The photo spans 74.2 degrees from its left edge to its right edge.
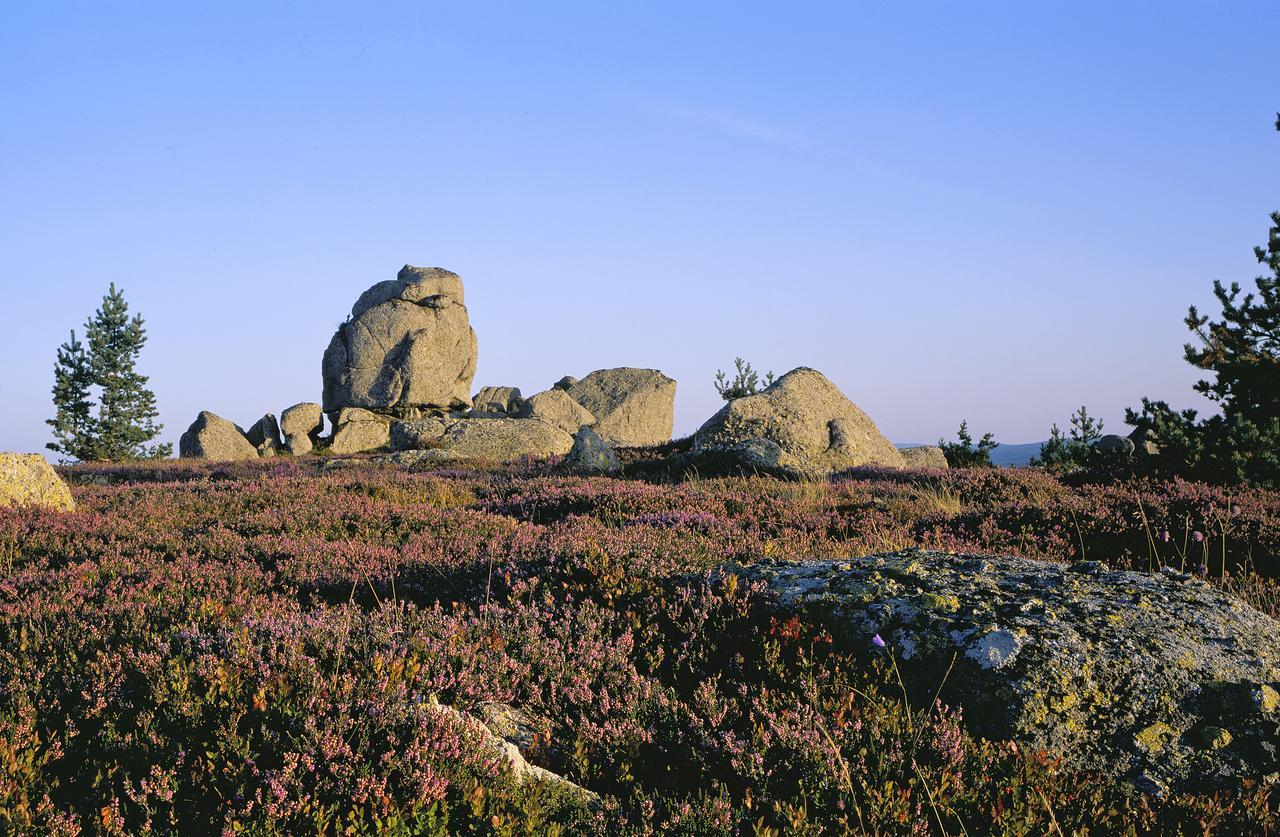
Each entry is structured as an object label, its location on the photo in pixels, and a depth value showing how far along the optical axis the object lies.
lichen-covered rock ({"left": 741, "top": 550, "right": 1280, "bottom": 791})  4.07
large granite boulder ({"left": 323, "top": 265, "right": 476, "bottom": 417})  47.16
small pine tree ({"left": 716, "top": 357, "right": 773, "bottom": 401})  34.59
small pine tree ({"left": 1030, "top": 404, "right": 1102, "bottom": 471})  20.73
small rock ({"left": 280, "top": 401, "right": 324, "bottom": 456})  44.97
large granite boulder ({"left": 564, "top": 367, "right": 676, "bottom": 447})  44.75
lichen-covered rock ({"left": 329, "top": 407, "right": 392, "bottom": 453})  44.56
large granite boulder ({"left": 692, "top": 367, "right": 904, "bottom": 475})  20.06
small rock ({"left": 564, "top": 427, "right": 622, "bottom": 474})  20.11
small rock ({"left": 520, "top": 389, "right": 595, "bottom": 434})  42.78
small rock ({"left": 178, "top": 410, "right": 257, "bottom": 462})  42.19
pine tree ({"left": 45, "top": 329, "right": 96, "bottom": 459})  45.44
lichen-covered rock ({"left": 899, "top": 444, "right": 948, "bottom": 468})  23.72
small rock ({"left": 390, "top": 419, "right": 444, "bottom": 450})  30.45
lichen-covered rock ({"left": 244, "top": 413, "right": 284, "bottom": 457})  45.72
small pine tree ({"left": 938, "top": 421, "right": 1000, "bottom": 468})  25.77
